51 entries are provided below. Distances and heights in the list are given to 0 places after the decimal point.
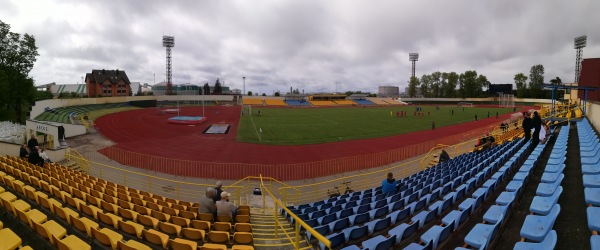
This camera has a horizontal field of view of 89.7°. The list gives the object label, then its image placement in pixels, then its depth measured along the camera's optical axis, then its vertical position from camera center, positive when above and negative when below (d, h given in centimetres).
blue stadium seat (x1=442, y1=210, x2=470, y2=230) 568 -216
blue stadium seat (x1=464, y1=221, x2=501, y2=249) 463 -203
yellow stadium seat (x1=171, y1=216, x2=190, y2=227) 709 -268
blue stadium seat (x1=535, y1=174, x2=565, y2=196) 640 -174
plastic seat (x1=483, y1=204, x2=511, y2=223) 552 -198
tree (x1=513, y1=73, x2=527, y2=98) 12156 +1134
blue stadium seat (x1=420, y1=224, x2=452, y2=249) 485 -222
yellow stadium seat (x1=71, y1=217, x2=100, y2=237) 601 -241
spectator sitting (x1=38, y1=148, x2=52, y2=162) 1436 -231
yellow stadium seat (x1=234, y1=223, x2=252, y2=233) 688 -272
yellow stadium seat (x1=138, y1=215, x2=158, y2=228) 689 -263
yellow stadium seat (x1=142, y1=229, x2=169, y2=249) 582 -254
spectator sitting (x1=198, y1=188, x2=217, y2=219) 786 -253
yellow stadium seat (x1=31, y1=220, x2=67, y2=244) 553 -232
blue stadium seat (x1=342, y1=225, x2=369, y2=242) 614 -256
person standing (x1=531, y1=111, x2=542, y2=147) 1371 -88
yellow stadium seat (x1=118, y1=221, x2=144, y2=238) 627 -253
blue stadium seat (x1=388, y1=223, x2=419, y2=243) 558 -236
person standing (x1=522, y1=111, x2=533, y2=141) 1466 -83
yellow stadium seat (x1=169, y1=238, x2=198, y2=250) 543 -248
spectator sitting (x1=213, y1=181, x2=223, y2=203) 865 -243
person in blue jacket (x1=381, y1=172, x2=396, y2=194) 1027 -262
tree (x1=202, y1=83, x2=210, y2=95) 12235 +780
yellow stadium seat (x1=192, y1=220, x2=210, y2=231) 688 -267
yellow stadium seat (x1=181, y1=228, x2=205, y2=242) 627 -263
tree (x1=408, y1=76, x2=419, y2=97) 14088 +1067
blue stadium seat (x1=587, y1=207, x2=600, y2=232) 443 -168
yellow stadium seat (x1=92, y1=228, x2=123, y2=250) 544 -242
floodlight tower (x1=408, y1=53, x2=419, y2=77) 14875 +2518
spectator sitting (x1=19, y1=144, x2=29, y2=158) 1473 -222
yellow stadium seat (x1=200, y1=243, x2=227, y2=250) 529 -248
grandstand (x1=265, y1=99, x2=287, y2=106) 10319 +215
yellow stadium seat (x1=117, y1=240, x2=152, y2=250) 499 -235
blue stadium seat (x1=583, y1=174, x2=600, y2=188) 631 -154
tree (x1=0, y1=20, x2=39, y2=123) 3725 +551
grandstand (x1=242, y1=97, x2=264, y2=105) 9862 +240
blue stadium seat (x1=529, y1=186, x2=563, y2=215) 543 -178
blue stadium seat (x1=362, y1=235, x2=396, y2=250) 517 -242
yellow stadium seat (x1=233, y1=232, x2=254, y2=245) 624 -270
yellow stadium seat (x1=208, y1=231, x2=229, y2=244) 622 -266
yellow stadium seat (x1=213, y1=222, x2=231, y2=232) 682 -267
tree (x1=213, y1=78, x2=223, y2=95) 13601 +871
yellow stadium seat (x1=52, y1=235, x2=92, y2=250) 495 -230
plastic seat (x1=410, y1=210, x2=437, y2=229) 618 -230
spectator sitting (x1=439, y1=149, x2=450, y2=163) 1656 -266
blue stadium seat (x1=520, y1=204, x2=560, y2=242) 455 -185
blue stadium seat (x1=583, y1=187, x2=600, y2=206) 538 -161
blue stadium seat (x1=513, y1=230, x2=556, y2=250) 380 -180
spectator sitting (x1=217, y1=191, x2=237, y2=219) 766 -252
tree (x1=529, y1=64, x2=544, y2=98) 12438 +1417
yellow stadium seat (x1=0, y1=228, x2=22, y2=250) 482 -218
